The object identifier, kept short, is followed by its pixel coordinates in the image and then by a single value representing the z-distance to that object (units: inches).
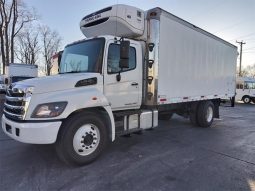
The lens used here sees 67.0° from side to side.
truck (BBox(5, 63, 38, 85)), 653.0
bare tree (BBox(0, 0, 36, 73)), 976.7
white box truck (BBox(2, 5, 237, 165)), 136.2
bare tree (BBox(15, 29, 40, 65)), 1651.5
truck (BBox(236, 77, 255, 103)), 780.6
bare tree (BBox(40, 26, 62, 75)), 1757.2
